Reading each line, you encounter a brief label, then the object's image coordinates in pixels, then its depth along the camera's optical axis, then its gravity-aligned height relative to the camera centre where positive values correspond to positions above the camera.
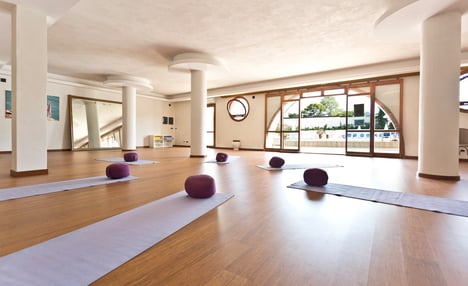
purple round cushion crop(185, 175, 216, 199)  2.36 -0.47
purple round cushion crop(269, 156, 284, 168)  4.69 -0.42
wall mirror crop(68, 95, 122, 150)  9.13 +0.70
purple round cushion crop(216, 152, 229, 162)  5.69 -0.40
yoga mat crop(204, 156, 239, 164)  5.80 -0.51
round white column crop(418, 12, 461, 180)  3.62 +0.75
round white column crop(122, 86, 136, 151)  9.27 +0.98
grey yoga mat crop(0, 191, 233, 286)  1.05 -0.62
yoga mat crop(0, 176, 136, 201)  2.49 -0.58
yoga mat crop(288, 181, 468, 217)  2.15 -0.60
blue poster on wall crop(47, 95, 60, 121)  8.54 +1.21
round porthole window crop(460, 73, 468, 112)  6.43 +1.39
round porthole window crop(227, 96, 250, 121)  11.02 +1.63
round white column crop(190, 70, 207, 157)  7.16 +0.90
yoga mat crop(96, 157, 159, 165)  5.30 -0.51
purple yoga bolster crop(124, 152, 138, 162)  5.48 -0.40
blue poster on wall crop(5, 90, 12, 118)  7.65 +1.18
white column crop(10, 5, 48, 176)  3.56 +0.76
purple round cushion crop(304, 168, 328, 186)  3.04 -0.47
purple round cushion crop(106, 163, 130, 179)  3.36 -0.45
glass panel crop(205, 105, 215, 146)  12.25 +0.80
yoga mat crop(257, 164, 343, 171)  4.70 -0.54
